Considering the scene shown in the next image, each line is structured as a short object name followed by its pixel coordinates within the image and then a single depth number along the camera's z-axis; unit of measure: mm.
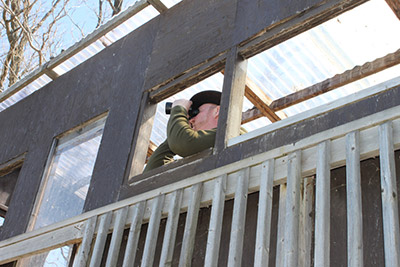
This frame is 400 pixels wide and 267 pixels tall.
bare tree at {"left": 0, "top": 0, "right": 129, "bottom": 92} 15008
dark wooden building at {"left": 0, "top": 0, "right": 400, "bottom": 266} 3156
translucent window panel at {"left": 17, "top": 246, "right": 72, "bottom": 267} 5832
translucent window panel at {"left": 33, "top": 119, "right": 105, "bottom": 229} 6031
